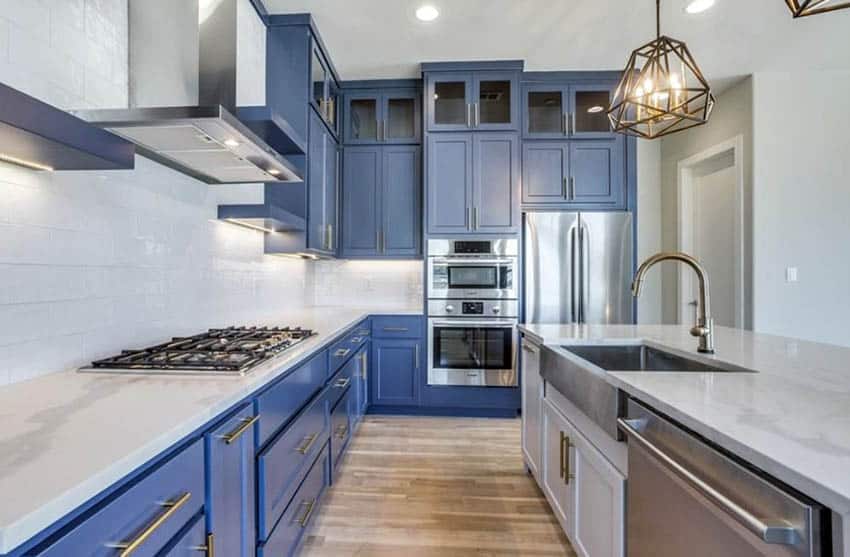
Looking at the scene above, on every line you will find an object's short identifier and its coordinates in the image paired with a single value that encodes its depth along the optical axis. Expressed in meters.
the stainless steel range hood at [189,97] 1.14
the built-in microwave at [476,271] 3.22
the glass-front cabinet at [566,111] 3.35
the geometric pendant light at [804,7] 0.82
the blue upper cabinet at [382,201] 3.47
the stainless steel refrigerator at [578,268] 3.23
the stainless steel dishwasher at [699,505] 0.58
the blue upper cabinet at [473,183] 3.27
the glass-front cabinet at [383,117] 3.47
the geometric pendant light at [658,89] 1.50
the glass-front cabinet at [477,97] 3.24
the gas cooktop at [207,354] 1.17
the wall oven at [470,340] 3.19
